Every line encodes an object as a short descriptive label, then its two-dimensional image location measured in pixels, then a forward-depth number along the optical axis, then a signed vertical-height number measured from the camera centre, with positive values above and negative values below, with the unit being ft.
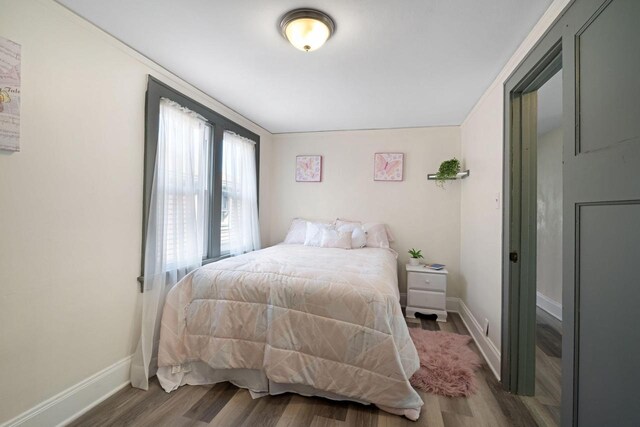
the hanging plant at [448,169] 10.20 +1.93
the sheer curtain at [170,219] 6.24 -0.17
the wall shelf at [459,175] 9.59 +1.68
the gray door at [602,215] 2.80 +0.07
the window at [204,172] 6.49 +1.32
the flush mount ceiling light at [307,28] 4.80 +3.67
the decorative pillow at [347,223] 11.22 -0.34
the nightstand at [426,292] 9.77 -2.88
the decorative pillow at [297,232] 11.51 -0.80
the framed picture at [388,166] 11.53 +2.27
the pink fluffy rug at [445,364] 5.92 -3.85
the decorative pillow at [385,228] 11.34 -0.53
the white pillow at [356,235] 10.57 -0.80
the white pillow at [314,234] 10.97 -0.81
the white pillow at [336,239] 10.34 -0.97
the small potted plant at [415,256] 11.00 -1.67
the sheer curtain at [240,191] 9.83 +0.92
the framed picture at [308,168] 12.48 +2.29
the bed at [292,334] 5.04 -2.55
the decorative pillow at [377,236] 10.87 -0.85
